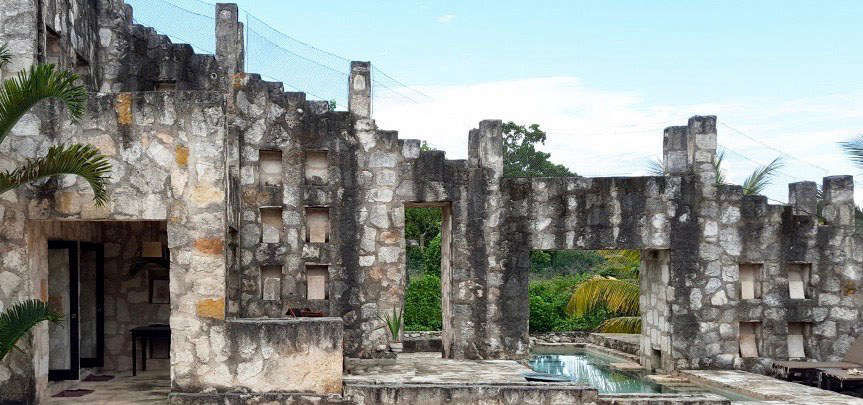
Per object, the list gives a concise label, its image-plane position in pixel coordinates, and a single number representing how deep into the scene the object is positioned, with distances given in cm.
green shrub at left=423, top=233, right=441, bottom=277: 2543
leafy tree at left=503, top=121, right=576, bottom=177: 3709
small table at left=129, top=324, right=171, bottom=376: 1148
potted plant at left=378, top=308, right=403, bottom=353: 1316
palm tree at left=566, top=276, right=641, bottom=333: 1919
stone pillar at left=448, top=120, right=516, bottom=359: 1341
